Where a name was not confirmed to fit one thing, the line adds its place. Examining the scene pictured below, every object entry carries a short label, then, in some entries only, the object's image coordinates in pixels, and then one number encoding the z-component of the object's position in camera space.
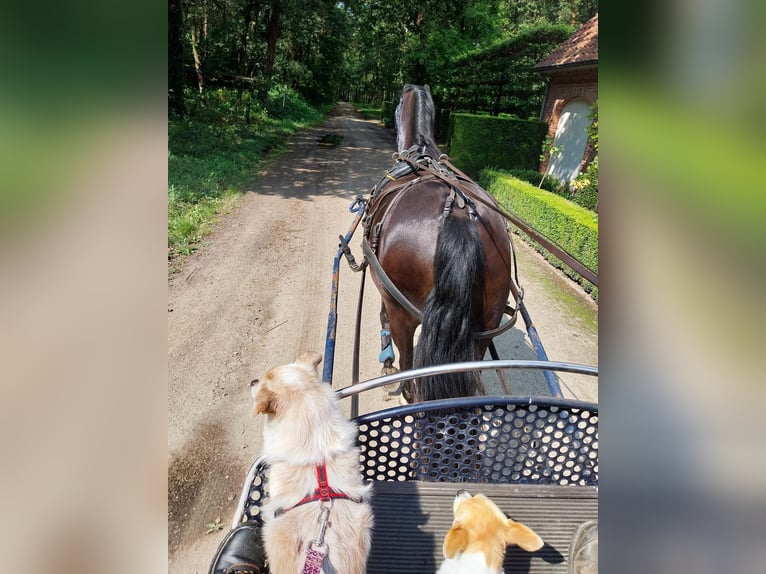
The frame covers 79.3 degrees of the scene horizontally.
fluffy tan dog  1.63
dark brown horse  2.72
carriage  1.94
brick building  10.97
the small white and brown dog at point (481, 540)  1.67
